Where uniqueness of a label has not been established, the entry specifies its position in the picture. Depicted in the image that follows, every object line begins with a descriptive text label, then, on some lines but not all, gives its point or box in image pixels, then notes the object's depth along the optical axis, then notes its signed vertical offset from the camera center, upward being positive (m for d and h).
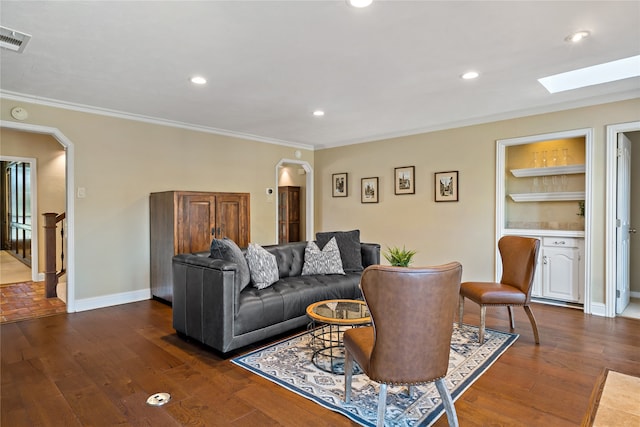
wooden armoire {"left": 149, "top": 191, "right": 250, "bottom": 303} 4.50 -0.21
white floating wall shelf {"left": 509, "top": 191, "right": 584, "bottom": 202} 4.68 +0.17
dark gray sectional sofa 2.88 -0.82
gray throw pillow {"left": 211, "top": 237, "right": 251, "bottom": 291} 3.26 -0.42
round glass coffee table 2.63 -0.83
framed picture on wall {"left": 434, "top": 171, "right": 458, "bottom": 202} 5.23 +0.34
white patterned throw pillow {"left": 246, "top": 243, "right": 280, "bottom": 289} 3.43 -0.57
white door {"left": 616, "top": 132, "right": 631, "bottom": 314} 4.06 -0.16
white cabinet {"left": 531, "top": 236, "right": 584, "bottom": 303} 4.43 -0.77
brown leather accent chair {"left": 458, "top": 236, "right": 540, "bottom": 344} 3.23 -0.73
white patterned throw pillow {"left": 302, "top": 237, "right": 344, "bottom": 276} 4.11 -0.60
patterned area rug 2.13 -1.20
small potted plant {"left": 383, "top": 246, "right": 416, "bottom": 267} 3.59 -0.50
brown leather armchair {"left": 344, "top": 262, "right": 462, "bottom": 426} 1.75 -0.57
